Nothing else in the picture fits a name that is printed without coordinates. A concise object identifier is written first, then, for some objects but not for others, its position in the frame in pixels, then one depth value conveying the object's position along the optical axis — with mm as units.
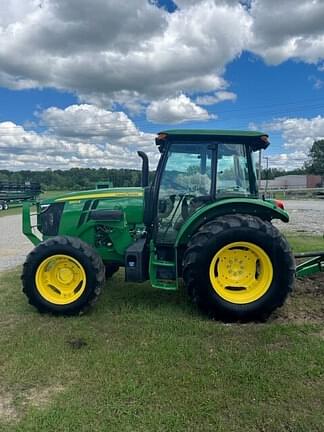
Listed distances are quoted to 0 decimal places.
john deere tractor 4617
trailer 25350
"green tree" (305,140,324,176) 80188
